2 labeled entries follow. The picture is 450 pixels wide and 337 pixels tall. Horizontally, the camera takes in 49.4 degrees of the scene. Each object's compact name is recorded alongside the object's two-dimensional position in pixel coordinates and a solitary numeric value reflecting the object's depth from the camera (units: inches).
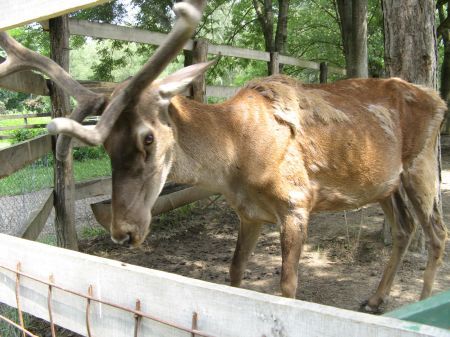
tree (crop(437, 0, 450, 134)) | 577.9
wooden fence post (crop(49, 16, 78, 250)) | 191.8
